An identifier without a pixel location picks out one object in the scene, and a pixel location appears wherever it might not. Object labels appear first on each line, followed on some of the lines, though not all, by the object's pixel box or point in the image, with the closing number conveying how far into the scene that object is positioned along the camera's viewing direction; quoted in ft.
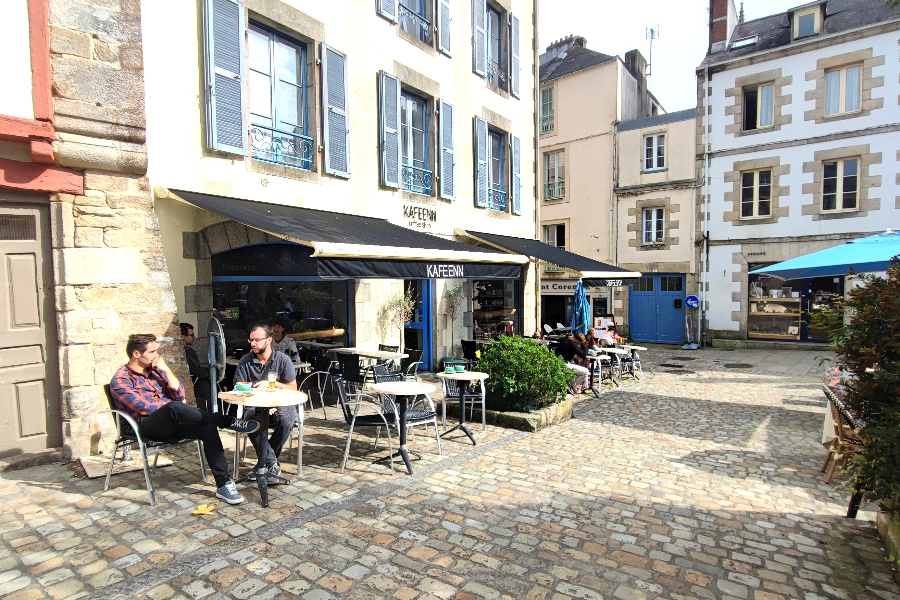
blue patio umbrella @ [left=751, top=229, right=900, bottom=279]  19.72
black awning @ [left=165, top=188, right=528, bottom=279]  16.19
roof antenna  62.34
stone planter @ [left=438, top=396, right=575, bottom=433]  19.38
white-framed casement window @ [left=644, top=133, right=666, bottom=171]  53.42
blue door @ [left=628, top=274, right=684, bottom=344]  52.80
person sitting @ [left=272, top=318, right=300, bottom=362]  22.54
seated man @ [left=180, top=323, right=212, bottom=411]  18.37
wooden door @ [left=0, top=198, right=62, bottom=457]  14.51
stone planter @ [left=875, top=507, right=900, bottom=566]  9.77
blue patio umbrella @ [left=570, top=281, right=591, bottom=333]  33.06
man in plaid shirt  12.35
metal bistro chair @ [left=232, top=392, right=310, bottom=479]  13.35
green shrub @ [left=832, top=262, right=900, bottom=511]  9.22
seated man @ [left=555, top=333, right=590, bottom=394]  26.27
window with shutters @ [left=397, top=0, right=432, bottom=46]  28.14
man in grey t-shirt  13.91
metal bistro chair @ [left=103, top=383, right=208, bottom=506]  12.10
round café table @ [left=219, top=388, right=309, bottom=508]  12.16
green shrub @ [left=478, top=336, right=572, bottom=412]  20.07
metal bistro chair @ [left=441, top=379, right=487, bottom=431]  19.02
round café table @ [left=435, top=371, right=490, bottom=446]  17.89
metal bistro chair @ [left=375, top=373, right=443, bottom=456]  15.43
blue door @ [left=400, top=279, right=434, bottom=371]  31.71
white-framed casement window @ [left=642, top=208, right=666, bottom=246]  53.72
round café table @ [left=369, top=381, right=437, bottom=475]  14.47
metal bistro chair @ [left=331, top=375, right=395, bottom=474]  14.99
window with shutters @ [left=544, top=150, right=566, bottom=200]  59.82
